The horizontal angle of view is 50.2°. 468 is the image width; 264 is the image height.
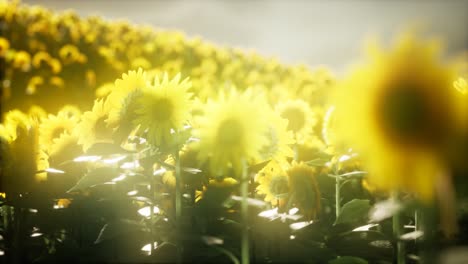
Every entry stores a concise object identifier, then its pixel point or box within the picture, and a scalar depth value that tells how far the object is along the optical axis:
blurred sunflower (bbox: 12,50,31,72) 5.58
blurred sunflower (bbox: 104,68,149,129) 1.53
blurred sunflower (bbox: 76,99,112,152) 1.74
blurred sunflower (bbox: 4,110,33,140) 1.77
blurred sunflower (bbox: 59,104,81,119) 2.51
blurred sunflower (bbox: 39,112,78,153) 2.03
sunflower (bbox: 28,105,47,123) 4.45
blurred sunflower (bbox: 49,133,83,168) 1.88
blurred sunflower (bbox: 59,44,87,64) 5.83
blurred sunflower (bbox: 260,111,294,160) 1.44
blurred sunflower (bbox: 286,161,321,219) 1.54
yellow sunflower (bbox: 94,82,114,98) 4.15
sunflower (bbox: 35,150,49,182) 1.76
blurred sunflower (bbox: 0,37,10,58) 5.63
